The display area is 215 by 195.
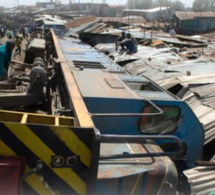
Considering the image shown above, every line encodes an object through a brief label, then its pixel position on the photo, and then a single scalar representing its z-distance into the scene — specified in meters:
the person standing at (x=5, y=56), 7.60
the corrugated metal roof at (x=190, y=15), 36.00
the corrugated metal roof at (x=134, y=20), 36.90
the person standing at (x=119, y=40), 15.60
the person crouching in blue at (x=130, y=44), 14.49
